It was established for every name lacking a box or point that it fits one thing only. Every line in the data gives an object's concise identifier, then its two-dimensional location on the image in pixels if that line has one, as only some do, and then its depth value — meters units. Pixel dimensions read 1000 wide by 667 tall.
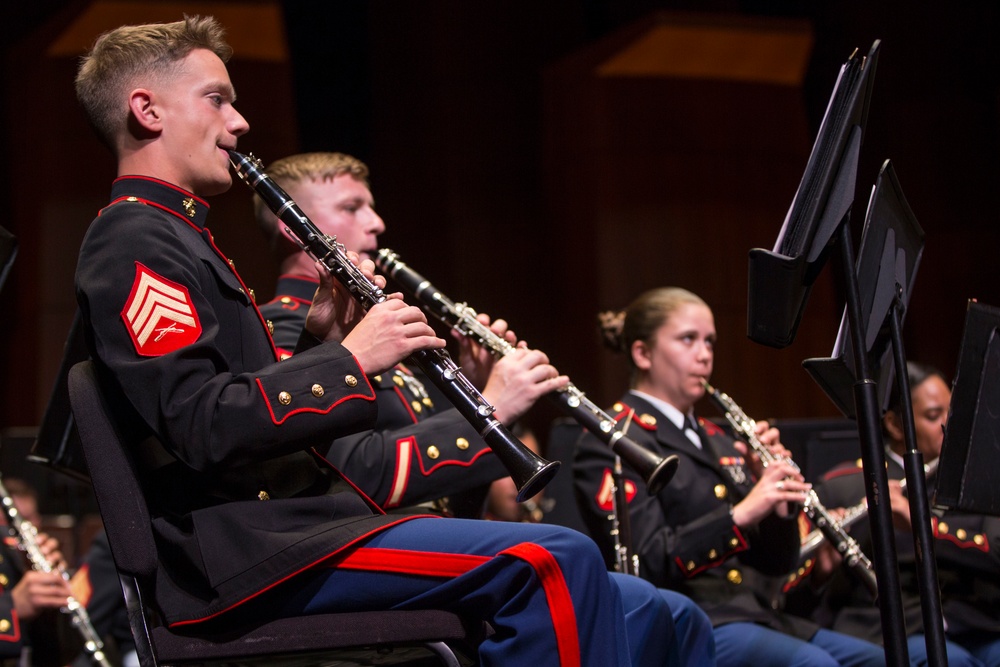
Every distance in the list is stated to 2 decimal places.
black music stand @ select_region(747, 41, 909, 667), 3.48
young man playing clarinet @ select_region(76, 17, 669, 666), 3.09
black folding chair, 3.09
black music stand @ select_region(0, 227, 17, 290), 4.50
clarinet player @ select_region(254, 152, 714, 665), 4.31
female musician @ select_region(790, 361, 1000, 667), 6.19
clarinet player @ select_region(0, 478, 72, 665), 5.43
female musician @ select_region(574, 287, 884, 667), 5.59
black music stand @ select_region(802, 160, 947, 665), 3.55
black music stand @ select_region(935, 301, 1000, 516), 4.46
